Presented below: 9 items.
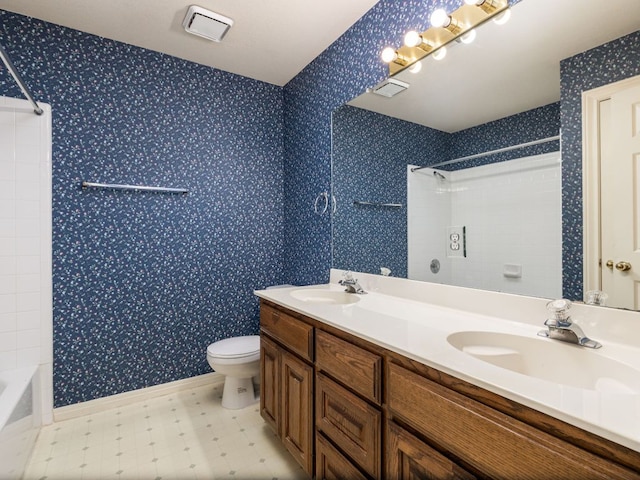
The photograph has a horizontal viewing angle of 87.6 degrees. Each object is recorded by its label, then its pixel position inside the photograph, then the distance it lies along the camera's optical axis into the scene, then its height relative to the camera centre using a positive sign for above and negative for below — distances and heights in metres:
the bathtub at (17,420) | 1.39 -0.83
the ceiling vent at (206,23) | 1.93 +1.32
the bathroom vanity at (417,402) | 0.62 -0.40
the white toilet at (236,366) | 2.15 -0.81
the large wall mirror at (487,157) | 1.14 +0.38
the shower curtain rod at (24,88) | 1.35 +0.77
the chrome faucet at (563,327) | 0.96 -0.26
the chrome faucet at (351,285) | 1.94 -0.26
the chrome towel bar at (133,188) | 2.14 +0.37
